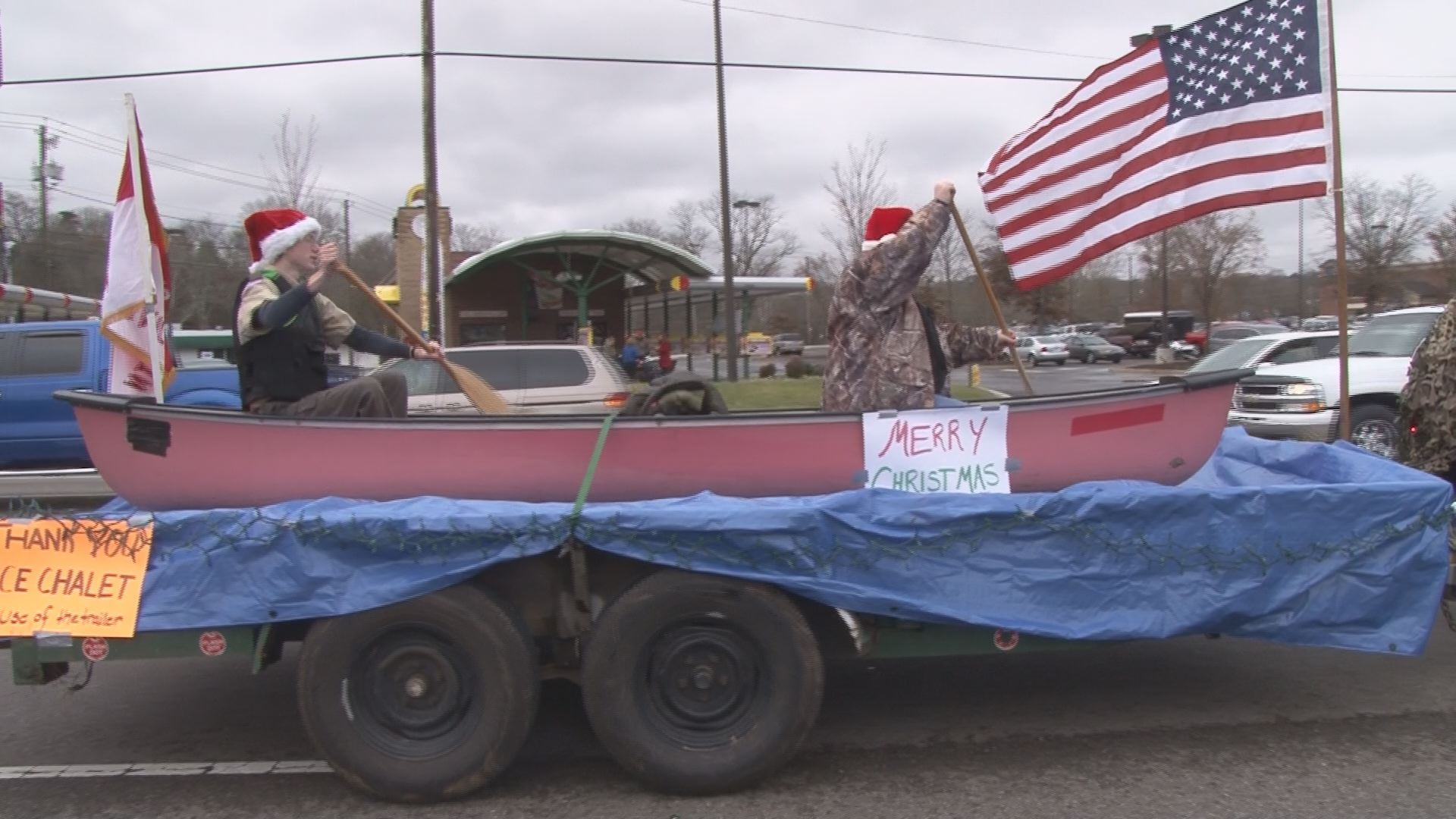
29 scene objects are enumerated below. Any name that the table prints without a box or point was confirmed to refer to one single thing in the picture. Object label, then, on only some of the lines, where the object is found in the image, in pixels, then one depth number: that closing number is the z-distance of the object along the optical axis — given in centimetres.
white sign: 419
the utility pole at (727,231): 1902
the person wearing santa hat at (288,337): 441
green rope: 401
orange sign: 371
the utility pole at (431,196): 1588
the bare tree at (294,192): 2175
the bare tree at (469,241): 5895
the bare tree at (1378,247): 3775
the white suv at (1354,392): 1109
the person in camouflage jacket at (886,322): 453
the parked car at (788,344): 5969
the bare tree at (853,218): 2520
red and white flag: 446
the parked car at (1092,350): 4847
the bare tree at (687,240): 6372
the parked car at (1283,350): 1312
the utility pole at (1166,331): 4009
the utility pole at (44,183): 3569
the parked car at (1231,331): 4278
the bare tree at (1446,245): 3297
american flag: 492
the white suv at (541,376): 1060
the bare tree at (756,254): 5578
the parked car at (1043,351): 4750
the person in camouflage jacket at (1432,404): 541
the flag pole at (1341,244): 493
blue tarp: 373
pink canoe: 406
